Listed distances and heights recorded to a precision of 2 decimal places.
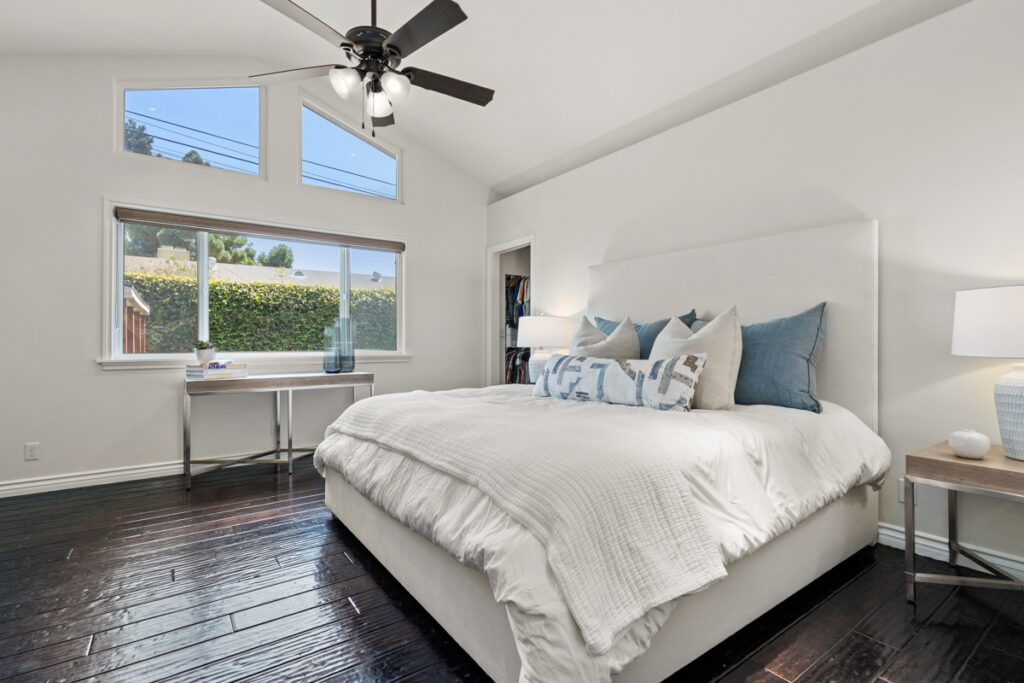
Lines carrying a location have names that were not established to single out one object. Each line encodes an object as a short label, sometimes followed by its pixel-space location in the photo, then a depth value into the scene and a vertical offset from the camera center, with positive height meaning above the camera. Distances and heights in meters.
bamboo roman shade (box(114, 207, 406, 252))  3.48 +0.88
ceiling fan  1.94 +1.29
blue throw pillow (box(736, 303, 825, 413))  2.20 -0.12
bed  1.09 -0.56
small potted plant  3.54 -0.11
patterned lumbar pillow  2.05 -0.20
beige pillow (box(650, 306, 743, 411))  2.15 -0.07
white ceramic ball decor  1.67 -0.37
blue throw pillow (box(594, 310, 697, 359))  2.85 +0.04
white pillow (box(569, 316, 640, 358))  2.79 -0.05
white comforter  1.05 -0.50
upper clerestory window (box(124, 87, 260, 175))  3.56 +1.65
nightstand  1.56 -0.48
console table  3.33 -0.37
